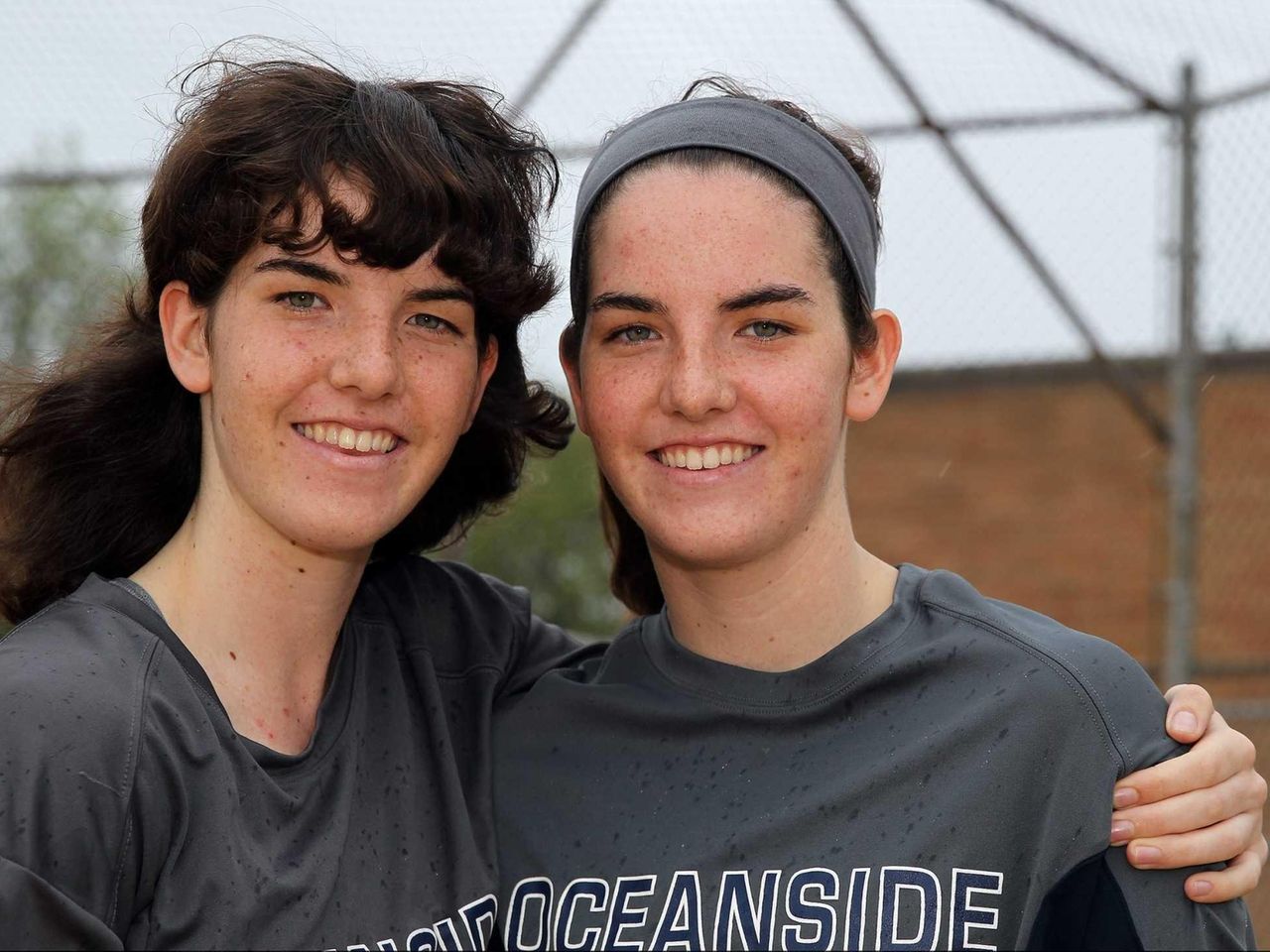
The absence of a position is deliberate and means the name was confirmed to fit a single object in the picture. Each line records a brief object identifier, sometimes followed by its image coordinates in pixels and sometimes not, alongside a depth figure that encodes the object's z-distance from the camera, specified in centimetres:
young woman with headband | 216
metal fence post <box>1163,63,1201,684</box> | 509
